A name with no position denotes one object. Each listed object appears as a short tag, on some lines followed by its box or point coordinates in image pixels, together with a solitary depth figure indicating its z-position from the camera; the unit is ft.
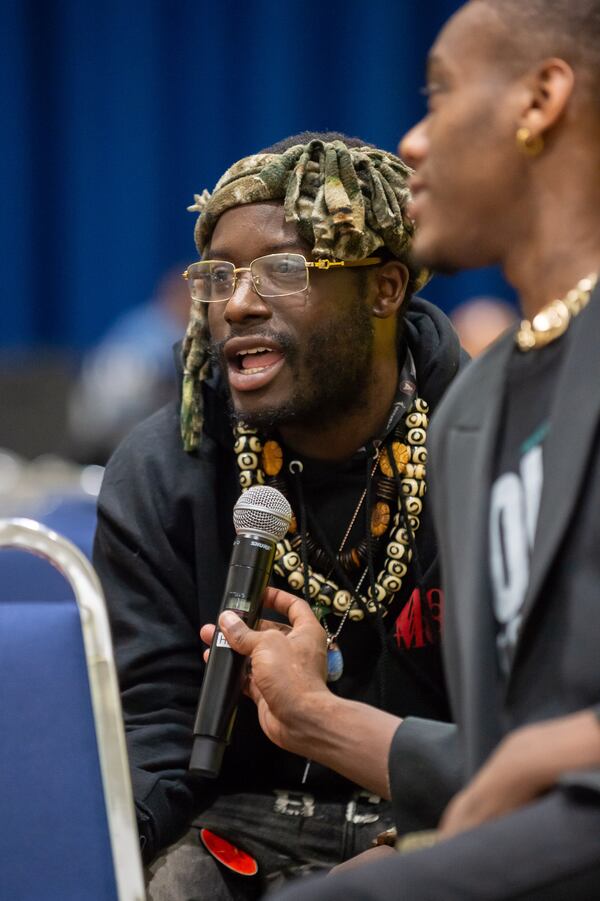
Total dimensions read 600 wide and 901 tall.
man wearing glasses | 15.57
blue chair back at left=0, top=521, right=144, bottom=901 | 12.25
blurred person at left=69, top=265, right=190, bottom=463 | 39.93
